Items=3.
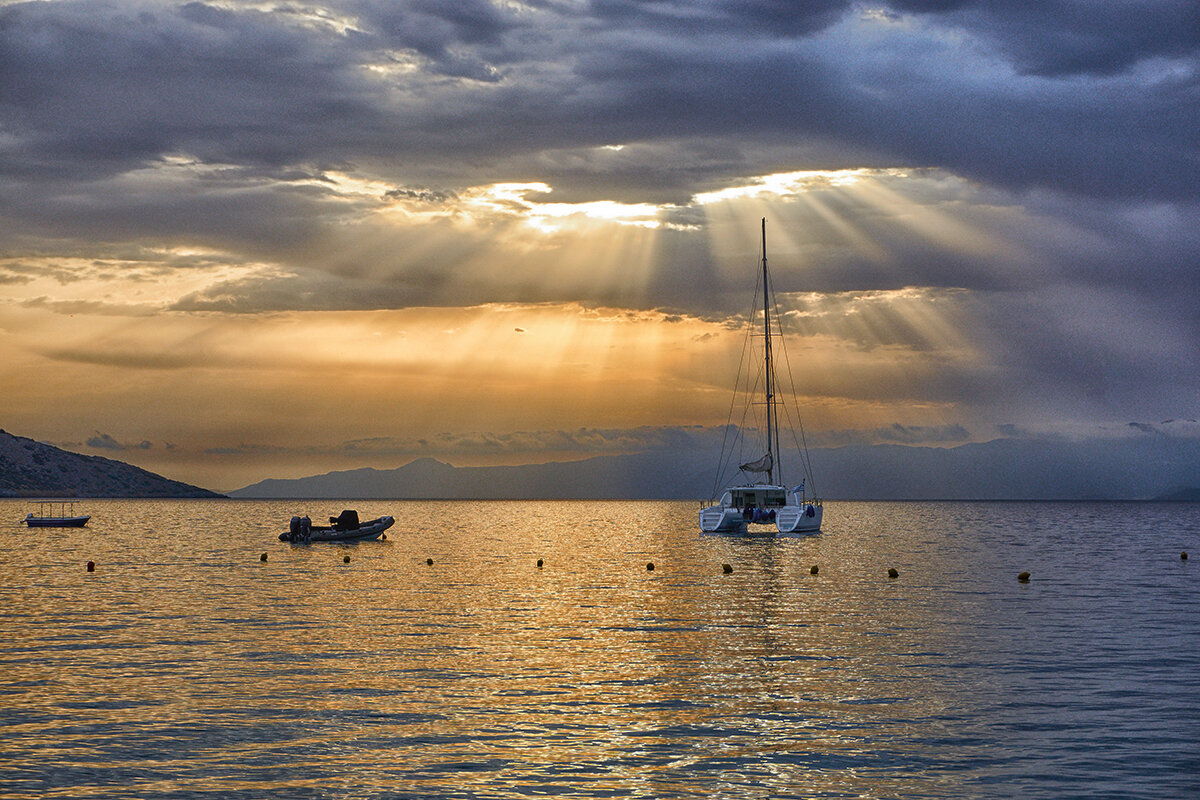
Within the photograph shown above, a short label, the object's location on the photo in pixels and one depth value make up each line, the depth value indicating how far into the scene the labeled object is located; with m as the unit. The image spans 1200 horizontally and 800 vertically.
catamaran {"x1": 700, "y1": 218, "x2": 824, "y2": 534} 107.06
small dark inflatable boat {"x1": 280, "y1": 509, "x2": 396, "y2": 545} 105.12
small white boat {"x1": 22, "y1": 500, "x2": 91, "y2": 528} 147.50
